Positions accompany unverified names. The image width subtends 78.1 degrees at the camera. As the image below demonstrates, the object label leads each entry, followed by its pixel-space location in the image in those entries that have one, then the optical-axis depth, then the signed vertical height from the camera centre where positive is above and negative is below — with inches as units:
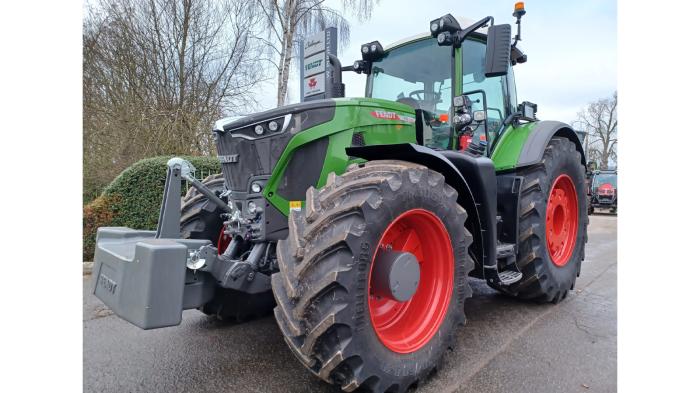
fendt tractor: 83.3 -5.6
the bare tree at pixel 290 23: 448.8 +191.3
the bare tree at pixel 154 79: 360.5 +117.0
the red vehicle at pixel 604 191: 805.2 +14.6
